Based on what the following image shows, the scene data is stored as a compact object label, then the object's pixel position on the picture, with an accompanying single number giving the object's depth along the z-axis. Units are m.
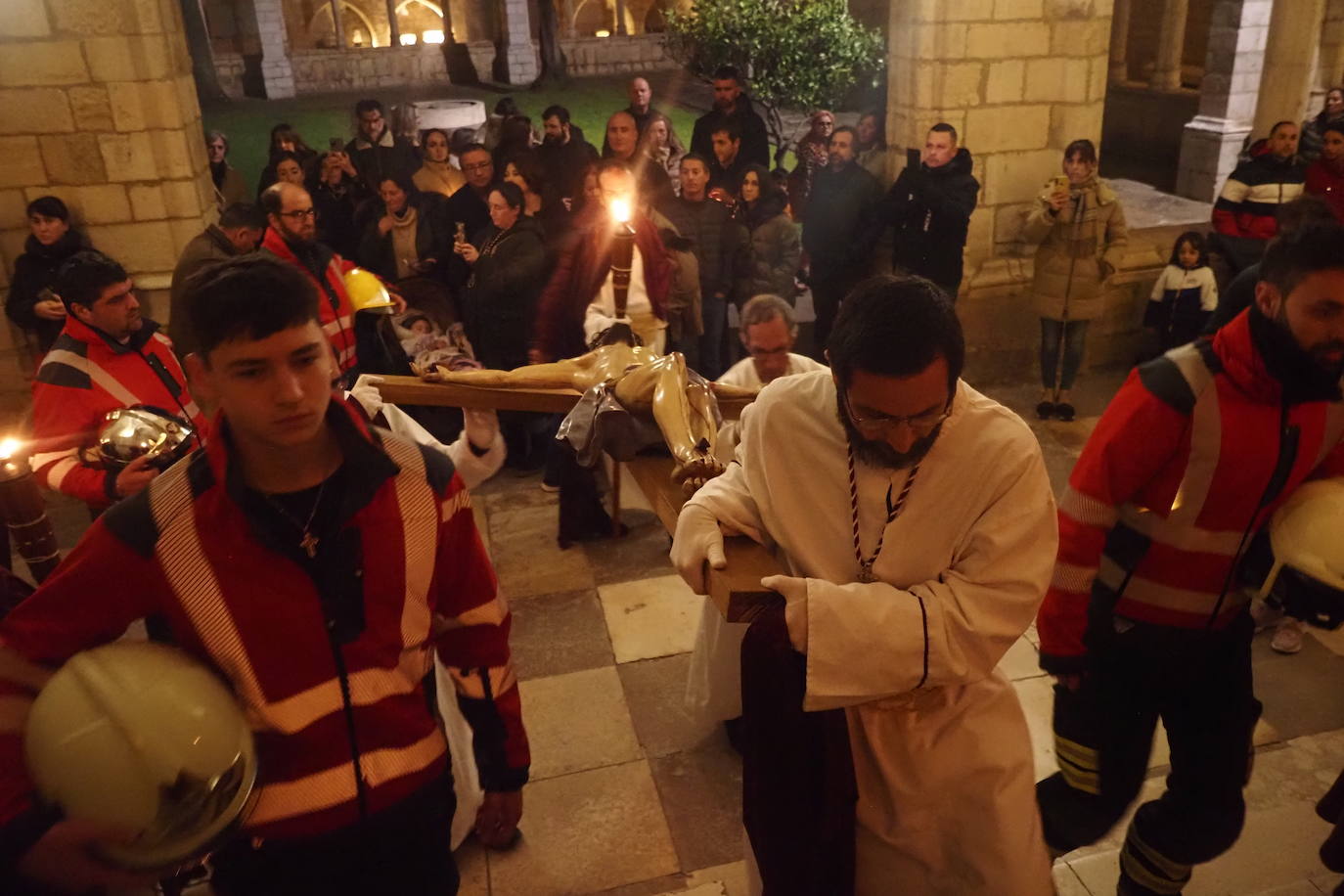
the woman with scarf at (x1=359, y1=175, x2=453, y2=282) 7.07
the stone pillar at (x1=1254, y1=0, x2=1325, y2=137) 10.73
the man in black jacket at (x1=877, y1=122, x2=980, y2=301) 6.92
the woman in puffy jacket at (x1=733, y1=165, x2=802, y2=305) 7.06
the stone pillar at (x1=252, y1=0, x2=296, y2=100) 24.59
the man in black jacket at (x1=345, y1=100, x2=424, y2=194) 9.13
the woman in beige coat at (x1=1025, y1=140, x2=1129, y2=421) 6.93
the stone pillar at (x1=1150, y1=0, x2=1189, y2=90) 17.08
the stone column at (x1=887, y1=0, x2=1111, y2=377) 7.27
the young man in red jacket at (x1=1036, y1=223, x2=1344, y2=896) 2.49
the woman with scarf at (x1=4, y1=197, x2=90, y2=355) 6.04
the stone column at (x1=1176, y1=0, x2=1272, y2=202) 12.22
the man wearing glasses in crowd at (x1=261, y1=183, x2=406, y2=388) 4.83
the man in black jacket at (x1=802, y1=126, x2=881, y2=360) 7.32
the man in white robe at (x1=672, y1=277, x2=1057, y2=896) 2.00
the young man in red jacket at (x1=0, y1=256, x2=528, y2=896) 1.85
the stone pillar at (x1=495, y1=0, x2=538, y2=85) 26.19
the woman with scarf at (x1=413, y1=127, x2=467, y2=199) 8.34
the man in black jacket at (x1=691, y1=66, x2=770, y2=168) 8.19
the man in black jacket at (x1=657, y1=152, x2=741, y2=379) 6.85
